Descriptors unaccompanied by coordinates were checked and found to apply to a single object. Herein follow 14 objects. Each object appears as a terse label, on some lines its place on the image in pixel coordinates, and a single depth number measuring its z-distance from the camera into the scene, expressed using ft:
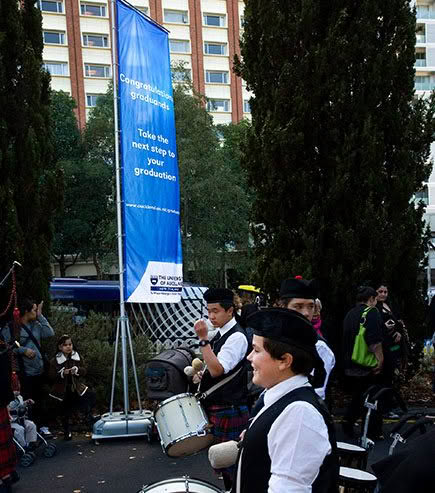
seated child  23.85
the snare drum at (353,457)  13.33
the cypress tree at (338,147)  31.09
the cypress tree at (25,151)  30.09
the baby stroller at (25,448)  23.65
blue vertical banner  26.40
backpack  27.99
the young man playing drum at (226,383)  16.53
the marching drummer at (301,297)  15.40
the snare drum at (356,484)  11.58
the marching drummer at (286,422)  7.61
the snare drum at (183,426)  16.08
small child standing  26.68
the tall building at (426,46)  184.14
